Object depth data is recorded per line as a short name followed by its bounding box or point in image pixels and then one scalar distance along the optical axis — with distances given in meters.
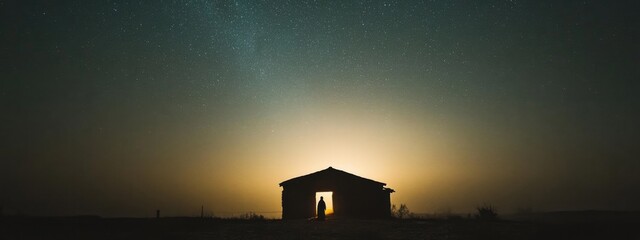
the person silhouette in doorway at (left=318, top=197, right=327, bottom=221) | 25.78
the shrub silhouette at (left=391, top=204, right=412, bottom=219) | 41.07
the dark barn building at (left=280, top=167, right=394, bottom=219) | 31.53
